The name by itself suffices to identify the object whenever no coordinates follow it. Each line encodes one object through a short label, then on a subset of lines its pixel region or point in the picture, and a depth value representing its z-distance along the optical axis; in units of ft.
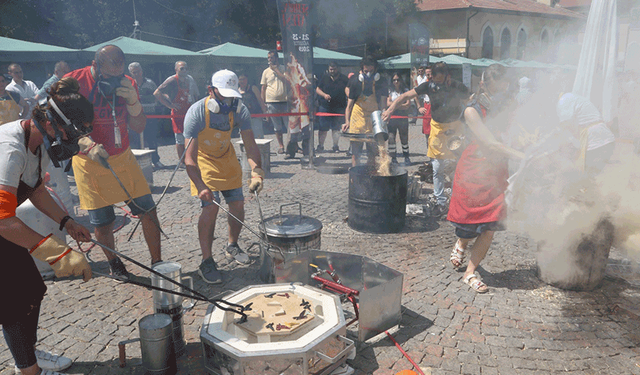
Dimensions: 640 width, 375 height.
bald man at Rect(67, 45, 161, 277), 12.63
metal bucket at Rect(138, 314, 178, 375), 9.27
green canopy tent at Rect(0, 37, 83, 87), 34.09
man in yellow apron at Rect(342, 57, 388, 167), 26.71
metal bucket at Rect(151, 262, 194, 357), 10.09
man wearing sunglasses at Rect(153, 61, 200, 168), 29.04
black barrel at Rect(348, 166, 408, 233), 17.93
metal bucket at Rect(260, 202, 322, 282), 13.01
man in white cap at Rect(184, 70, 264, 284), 13.24
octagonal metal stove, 8.50
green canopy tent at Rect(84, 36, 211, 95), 39.37
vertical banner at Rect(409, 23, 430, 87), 39.88
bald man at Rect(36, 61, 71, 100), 26.17
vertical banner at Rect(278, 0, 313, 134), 28.73
